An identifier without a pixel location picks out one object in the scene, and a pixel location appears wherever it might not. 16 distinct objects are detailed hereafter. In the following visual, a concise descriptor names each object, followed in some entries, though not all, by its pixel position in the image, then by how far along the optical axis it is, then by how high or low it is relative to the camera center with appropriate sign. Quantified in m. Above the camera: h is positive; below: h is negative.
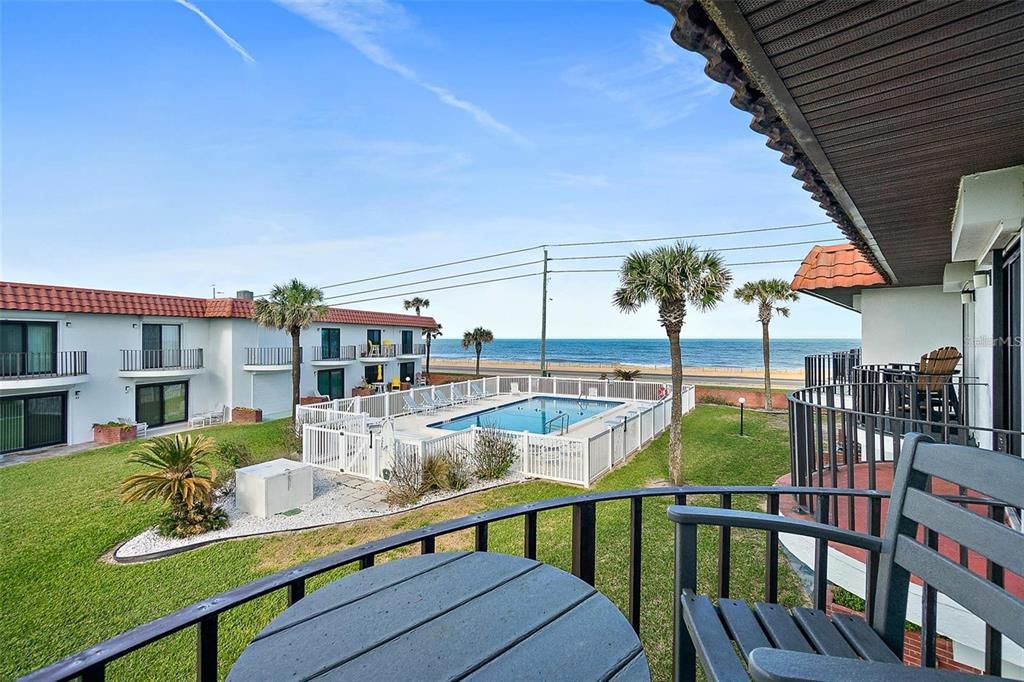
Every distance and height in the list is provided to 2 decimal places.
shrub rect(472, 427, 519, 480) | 9.86 -2.41
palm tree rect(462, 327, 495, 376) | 30.22 +0.45
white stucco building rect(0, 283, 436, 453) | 13.06 -0.53
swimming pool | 15.49 -2.65
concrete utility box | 8.02 -2.56
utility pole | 23.50 +1.66
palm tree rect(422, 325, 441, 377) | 27.31 +0.72
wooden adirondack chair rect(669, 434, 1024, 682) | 1.09 -0.63
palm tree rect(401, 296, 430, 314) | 31.30 +2.78
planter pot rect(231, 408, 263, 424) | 17.09 -2.63
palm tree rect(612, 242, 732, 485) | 10.56 +1.39
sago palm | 7.59 -2.26
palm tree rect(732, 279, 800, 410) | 18.62 +1.90
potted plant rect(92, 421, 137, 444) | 13.89 -2.64
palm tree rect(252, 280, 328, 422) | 16.22 +1.23
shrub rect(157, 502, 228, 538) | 7.32 -2.88
